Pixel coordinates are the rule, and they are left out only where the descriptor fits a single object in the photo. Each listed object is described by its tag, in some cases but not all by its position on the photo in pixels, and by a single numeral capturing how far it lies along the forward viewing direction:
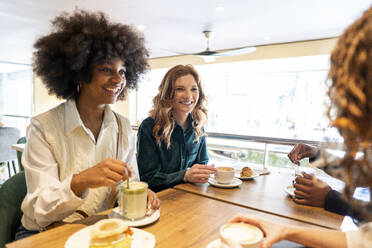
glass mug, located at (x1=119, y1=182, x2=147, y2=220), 0.89
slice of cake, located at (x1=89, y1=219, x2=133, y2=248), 0.65
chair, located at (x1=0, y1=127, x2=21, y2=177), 3.84
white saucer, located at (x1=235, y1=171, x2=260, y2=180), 1.58
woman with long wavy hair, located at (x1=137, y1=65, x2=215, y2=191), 1.68
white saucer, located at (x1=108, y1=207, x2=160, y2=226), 0.88
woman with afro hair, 1.01
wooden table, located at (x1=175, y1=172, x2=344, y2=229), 1.03
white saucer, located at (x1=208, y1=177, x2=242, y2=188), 1.38
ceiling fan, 3.67
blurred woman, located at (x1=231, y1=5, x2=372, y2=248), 0.43
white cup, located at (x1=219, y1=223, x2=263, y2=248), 0.65
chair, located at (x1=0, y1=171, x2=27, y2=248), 1.06
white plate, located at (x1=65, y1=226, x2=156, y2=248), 0.71
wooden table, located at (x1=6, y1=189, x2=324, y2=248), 0.77
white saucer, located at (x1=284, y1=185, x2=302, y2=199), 1.27
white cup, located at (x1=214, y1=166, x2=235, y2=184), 1.40
